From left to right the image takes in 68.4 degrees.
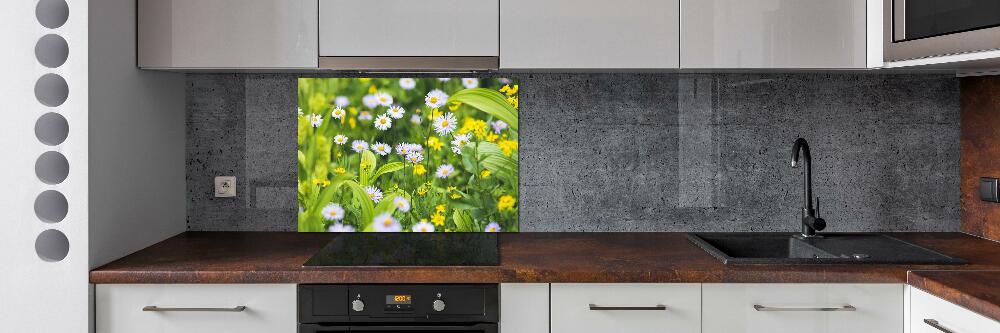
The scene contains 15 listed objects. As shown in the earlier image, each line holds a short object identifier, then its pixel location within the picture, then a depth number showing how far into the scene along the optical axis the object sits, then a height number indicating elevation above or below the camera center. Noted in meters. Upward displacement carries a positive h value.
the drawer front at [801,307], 1.87 -0.36
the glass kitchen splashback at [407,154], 2.52 +0.04
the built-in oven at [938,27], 1.82 +0.37
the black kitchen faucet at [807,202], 2.26 -0.11
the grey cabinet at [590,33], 2.15 +0.39
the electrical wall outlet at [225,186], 2.54 -0.08
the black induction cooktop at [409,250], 1.97 -0.25
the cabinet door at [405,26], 2.15 +0.41
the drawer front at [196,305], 1.89 -0.37
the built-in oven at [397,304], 1.87 -0.35
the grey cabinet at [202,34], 2.15 +0.38
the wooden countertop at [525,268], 1.86 -0.26
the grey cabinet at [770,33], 2.16 +0.39
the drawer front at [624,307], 1.88 -0.36
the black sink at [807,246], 2.16 -0.25
